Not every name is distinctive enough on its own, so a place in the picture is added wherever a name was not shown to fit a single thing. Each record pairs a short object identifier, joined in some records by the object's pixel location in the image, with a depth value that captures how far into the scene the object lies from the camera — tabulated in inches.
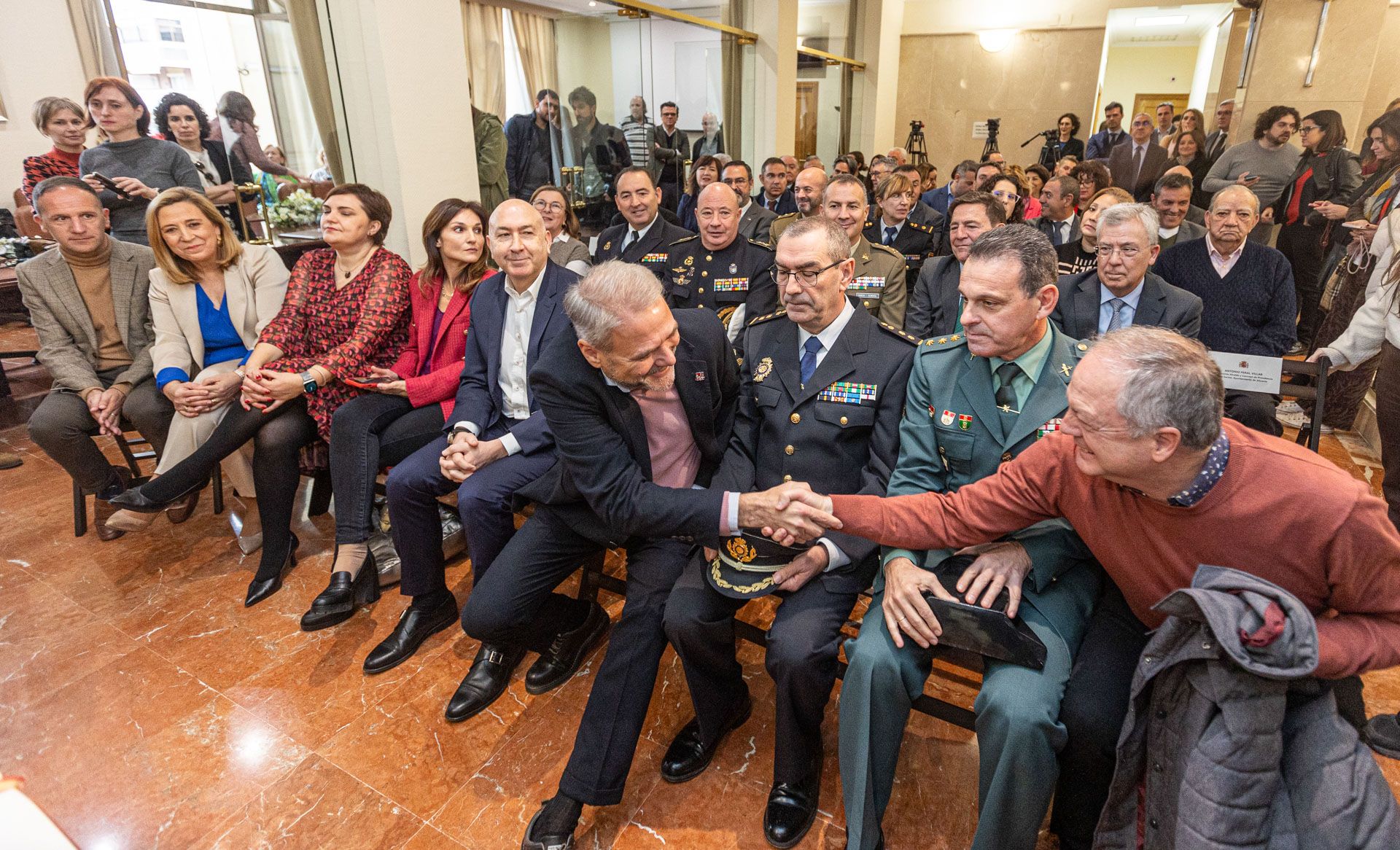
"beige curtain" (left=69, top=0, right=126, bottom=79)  159.0
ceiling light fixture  443.2
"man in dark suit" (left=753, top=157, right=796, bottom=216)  242.4
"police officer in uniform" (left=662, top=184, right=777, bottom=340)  136.7
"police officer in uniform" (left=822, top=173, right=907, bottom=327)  137.4
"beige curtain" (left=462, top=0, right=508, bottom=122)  180.7
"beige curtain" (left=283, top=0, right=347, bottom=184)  158.1
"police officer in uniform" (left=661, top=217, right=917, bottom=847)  68.1
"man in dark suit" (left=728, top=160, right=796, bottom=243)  188.5
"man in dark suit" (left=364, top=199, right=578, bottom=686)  92.3
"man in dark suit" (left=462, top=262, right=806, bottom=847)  68.5
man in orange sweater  48.1
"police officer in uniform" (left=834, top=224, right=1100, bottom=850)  57.6
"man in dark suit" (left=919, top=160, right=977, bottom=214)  255.1
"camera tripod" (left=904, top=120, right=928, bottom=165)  438.0
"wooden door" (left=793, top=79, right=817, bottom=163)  410.3
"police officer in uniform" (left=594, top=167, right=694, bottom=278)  157.5
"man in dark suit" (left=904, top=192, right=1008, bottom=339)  129.1
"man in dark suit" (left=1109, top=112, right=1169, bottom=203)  278.4
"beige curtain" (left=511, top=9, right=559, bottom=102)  202.1
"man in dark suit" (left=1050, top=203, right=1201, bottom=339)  105.3
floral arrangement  166.1
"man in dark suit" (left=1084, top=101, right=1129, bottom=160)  330.0
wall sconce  451.2
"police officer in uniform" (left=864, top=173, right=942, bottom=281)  176.2
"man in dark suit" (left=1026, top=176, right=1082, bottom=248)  172.1
